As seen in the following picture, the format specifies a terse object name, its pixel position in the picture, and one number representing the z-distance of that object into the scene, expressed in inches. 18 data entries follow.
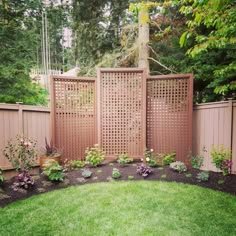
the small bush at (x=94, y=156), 177.2
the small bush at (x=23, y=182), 133.2
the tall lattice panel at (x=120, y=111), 190.9
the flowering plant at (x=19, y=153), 147.5
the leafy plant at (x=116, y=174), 155.6
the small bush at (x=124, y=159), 181.3
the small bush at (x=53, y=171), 146.4
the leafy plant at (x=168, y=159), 177.8
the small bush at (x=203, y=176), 142.9
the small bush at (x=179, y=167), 157.5
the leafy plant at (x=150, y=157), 173.8
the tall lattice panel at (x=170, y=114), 181.8
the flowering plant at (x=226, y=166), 144.7
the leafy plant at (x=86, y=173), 157.7
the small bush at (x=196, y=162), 167.2
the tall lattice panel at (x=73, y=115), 184.2
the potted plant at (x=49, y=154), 167.9
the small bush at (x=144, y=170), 156.8
